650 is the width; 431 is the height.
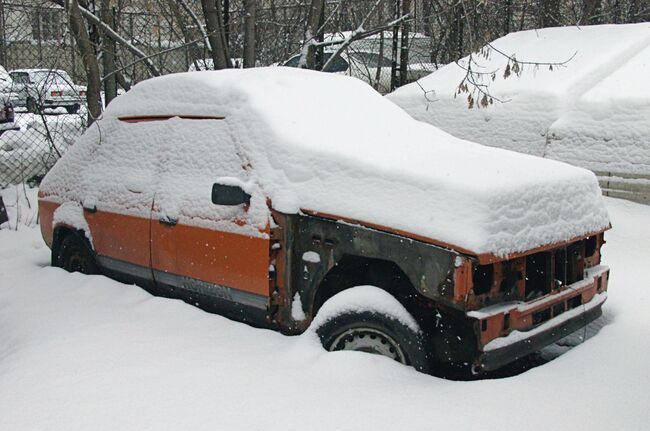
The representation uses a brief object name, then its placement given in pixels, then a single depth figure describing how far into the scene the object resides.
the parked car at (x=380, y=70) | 10.90
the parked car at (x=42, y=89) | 7.35
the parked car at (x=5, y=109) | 8.95
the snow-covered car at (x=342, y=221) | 3.24
